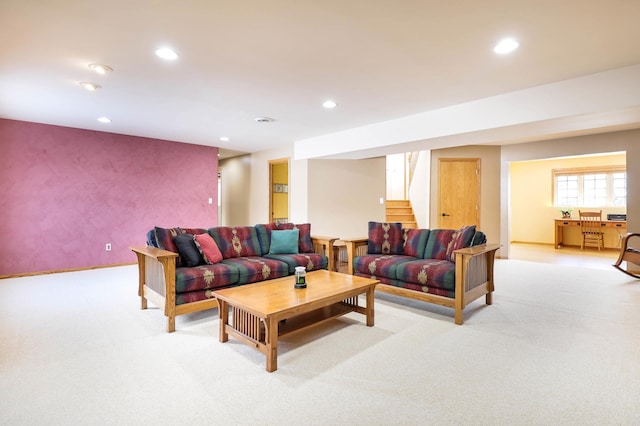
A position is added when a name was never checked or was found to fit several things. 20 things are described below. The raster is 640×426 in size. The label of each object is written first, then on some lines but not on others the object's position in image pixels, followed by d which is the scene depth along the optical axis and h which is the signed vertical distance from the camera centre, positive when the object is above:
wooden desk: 7.57 -0.37
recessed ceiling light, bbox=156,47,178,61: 2.63 +1.29
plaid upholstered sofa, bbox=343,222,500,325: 3.17 -0.57
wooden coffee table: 2.24 -0.70
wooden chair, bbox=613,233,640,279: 4.68 -0.70
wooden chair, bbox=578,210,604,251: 7.98 -0.46
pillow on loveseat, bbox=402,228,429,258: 4.00 -0.39
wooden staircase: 8.07 -0.07
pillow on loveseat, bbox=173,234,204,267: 3.33 -0.40
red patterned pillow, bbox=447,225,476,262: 3.56 -0.33
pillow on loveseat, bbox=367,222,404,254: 4.22 -0.38
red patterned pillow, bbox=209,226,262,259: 3.89 -0.37
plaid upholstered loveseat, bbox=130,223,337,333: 2.97 -0.55
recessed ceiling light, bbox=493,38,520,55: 2.48 +1.27
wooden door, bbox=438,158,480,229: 6.98 +0.38
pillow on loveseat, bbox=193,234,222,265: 3.46 -0.40
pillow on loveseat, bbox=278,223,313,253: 4.41 -0.35
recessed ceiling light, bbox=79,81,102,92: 3.36 +1.31
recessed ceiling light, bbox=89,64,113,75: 2.93 +1.30
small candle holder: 2.82 -0.58
